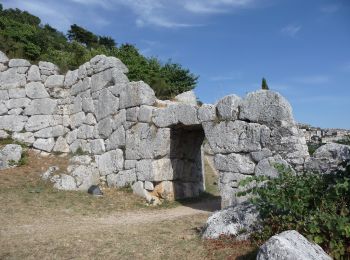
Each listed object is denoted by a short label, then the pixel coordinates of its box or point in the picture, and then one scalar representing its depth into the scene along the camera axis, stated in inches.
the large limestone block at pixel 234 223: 243.7
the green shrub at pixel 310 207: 194.7
